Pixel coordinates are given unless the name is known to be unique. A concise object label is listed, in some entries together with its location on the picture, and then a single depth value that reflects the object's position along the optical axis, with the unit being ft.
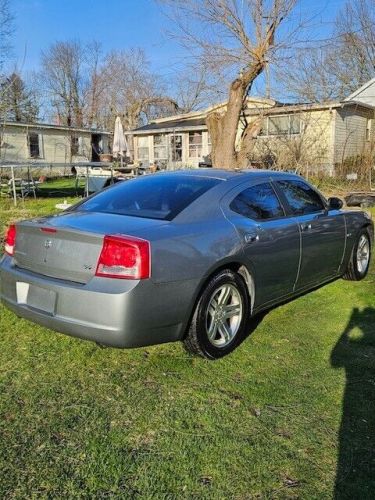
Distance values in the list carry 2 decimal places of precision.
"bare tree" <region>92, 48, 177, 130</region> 163.32
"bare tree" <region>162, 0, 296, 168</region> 41.55
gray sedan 10.35
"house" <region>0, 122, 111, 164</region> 91.09
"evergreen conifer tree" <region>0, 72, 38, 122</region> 46.34
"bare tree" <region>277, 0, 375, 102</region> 113.09
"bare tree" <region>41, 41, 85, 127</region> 171.73
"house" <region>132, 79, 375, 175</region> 57.36
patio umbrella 73.51
